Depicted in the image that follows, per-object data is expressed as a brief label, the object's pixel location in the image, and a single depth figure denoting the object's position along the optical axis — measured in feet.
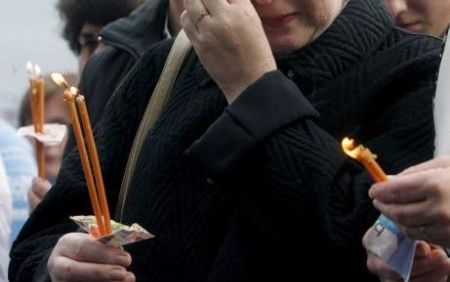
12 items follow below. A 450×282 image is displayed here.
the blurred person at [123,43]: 20.23
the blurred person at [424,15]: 19.19
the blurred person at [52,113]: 28.26
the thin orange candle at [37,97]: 17.24
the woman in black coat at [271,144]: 12.42
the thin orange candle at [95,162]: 12.48
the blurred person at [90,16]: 25.38
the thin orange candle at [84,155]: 12.47
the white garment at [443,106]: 11.99
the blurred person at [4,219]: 21.53
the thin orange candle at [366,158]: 10.82
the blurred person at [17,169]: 23.44
